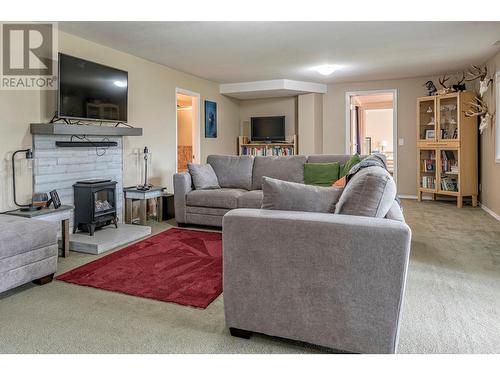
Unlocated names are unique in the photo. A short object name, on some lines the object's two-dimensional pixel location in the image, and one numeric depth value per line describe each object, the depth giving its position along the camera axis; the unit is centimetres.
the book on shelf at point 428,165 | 671
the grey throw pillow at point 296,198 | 194
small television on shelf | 790
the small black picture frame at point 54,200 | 353
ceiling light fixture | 581
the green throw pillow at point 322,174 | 448
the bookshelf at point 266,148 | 777
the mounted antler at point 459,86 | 623
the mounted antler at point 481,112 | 554
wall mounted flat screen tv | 382
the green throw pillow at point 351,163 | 388
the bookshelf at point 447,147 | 617
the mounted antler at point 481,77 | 548
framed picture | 702
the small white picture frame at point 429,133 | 672
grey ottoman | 245
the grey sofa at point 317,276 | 159
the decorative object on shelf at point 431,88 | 666
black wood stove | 400
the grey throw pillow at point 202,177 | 482
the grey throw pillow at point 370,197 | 177
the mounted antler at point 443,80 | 653
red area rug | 258
